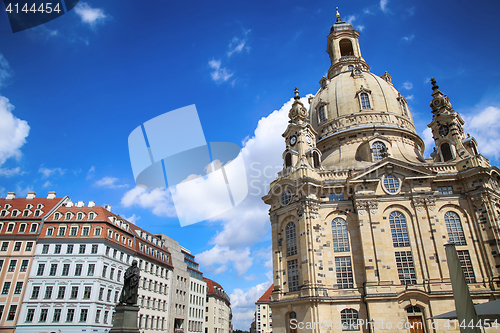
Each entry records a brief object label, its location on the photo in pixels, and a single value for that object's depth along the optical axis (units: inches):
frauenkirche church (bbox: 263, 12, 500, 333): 1255.5
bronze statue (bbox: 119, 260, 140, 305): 820.0
